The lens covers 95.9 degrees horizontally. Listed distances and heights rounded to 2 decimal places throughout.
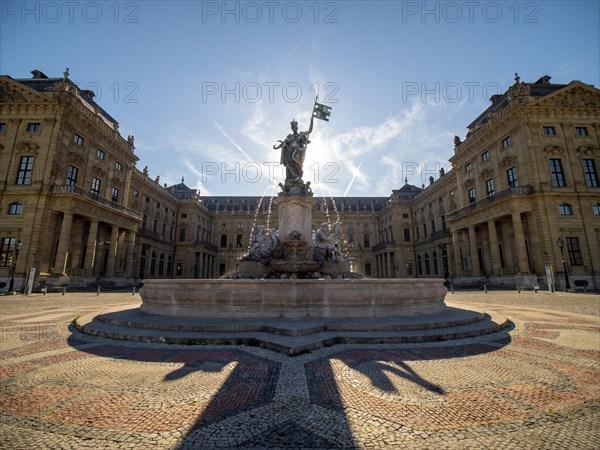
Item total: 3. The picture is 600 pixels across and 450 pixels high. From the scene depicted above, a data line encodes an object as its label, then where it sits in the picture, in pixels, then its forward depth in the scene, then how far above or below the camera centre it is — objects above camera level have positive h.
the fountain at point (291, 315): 6.19 -1.23
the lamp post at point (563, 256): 23.91 +1.51
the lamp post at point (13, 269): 23.19 +0.45
